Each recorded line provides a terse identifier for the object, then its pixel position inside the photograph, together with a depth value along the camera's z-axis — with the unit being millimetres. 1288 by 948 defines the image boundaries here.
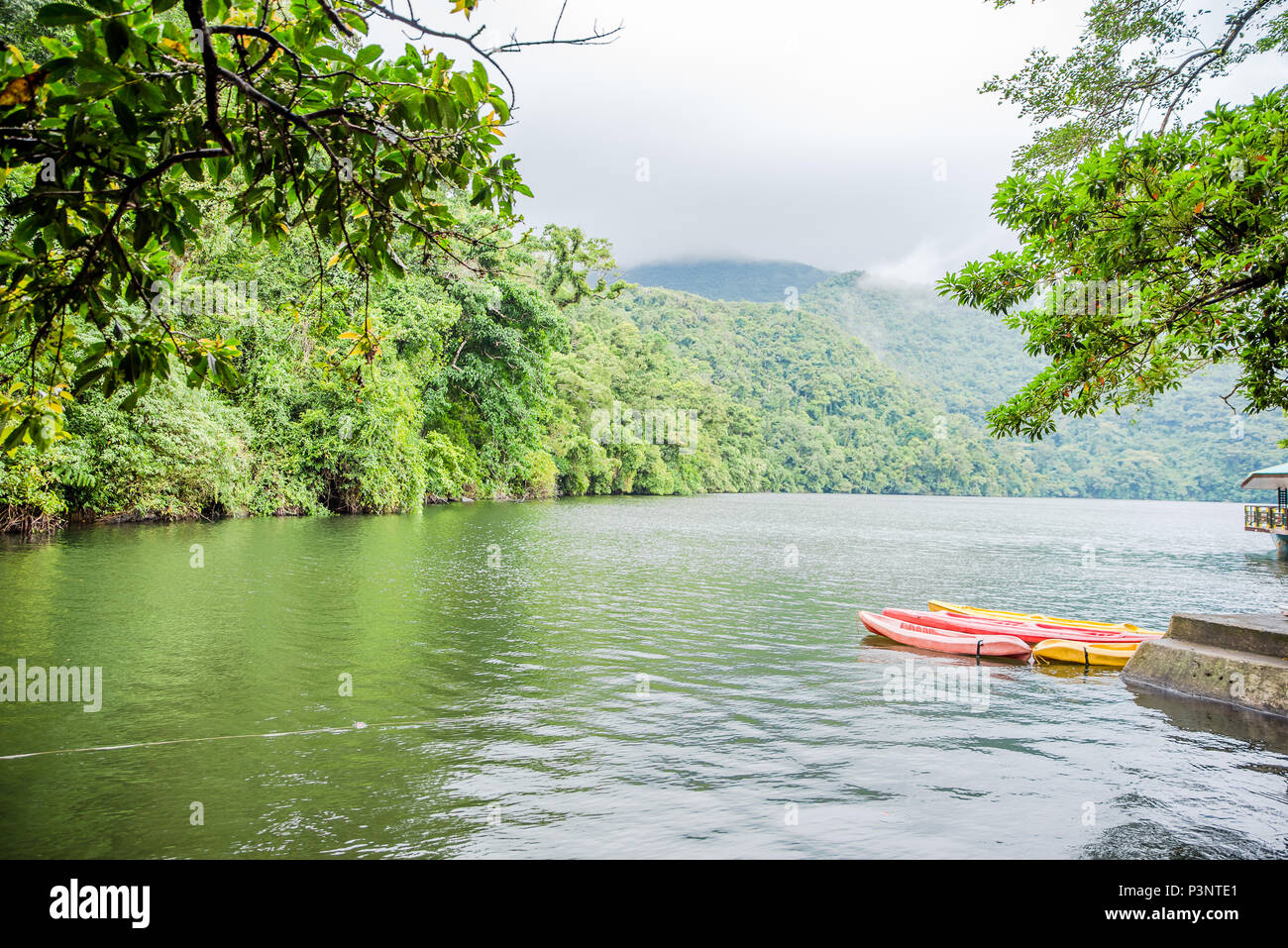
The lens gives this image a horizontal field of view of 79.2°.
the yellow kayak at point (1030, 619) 12485
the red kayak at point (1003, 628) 12000
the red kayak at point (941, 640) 11891
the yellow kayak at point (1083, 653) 11320
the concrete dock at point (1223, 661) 8688
